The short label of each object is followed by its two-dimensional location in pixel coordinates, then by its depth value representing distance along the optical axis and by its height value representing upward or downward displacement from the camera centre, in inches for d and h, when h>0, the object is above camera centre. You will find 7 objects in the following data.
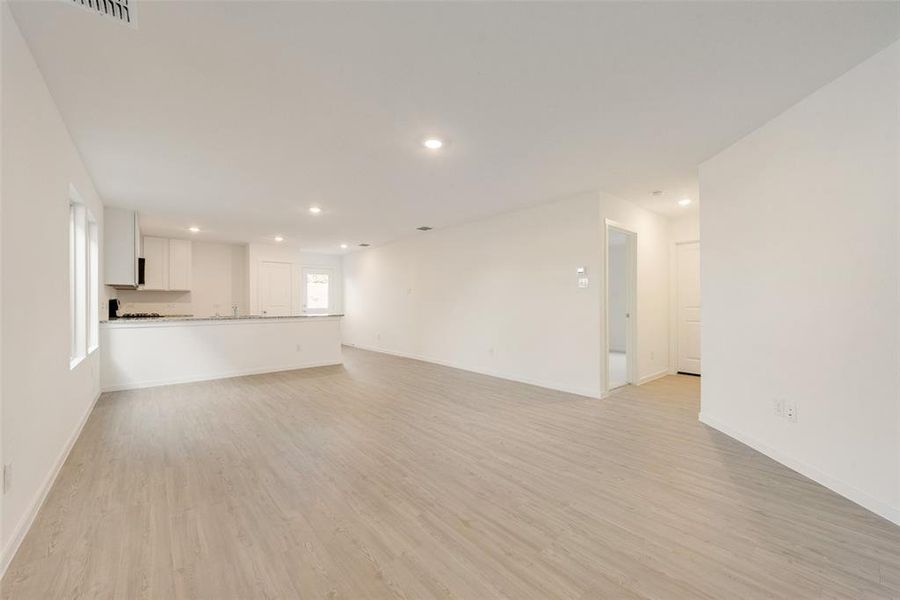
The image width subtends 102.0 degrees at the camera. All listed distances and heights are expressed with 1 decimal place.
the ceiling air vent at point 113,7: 63.9 +52.3
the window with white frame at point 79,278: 134.7 +9.3
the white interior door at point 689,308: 217.9 -4.6
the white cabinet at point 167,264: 275.7 +28.7
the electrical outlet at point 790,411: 101.9 -31.5
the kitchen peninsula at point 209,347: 195.0 -28.4
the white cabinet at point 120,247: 201.0 +30.5
